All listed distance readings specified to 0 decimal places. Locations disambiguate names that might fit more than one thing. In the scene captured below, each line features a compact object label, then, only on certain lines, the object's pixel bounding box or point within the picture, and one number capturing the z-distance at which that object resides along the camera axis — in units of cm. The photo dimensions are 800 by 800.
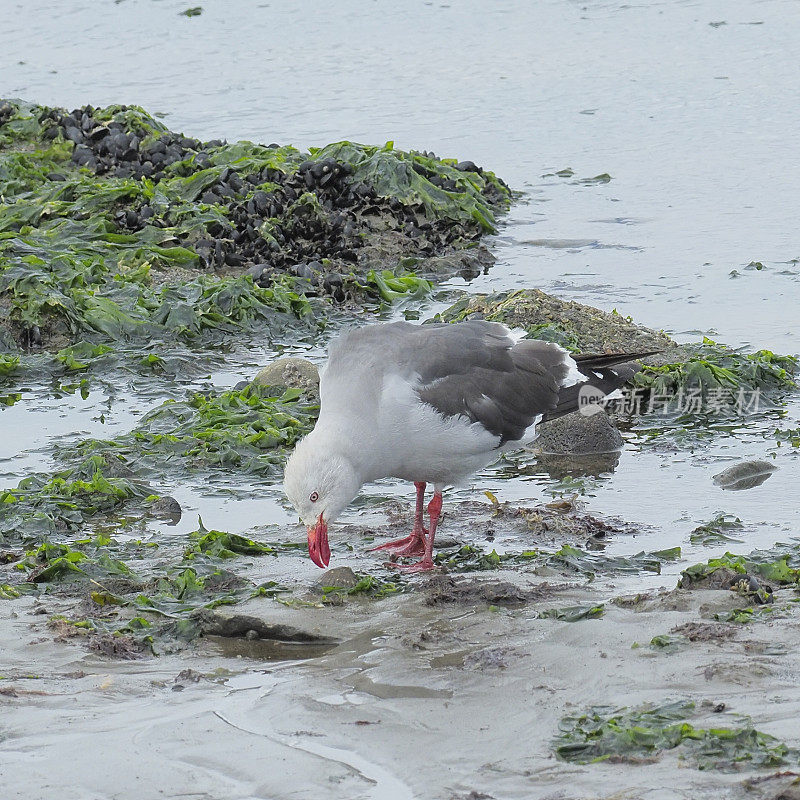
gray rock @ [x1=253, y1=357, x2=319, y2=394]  1697
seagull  1181
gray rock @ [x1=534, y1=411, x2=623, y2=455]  1551
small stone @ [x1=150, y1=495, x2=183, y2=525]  1386
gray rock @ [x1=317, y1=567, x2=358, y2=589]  1199
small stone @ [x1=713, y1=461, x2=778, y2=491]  1434
